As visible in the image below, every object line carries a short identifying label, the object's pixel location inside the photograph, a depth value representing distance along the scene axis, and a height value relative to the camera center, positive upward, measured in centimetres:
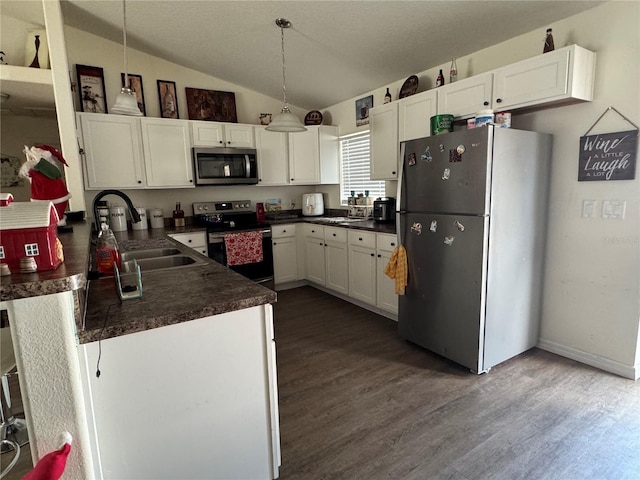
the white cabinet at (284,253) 415 -74
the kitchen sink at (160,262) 205 -41
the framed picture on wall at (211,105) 396 +104
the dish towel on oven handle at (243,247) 372 -58
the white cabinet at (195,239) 355 -46
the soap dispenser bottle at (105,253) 170 -27
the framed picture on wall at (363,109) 396 +94
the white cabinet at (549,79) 211 +68
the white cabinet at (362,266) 337 -75
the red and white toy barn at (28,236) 85 -9
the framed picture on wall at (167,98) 380 +106
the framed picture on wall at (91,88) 342 +108
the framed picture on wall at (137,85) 364 +116
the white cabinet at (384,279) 314 -83
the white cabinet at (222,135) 380 +67
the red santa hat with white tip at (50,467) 68 -53
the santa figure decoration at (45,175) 175 +13
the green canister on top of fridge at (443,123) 265 +49
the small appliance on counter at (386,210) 368 -21
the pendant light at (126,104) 232 +62
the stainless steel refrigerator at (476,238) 218 -34
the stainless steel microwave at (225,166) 379 +31
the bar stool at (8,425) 176 -118
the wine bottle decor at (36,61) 286 +113
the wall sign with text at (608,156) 212 +17
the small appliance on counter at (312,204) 466 -16
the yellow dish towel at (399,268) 267 -61
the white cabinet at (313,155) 440 +46
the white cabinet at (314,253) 409 -73
